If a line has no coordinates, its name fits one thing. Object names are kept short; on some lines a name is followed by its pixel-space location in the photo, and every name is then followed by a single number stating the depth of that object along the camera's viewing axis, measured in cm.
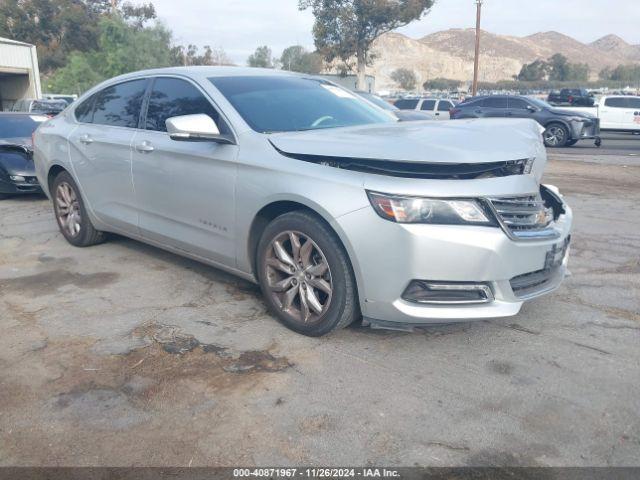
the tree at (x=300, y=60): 6575
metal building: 2848
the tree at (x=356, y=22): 3753
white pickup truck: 2128
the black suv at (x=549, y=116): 1783
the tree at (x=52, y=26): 5125
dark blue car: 845
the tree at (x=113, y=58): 4353
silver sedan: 316
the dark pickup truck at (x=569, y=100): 2582
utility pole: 3516
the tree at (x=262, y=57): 6888
